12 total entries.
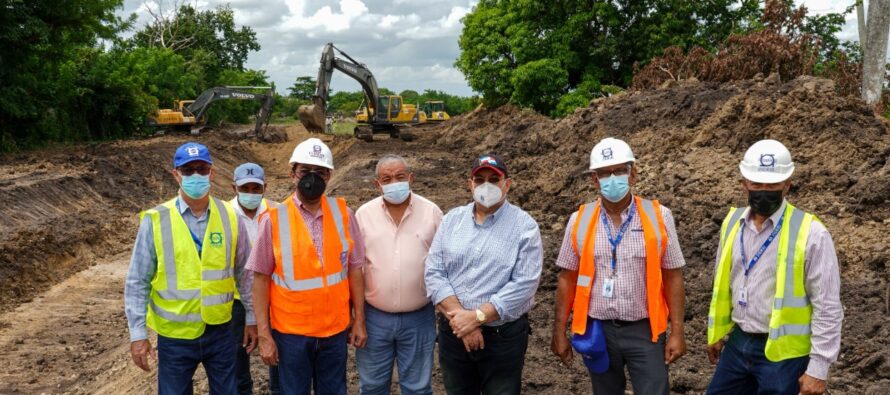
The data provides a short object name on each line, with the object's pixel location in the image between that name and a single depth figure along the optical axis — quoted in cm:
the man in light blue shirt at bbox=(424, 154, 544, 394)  371
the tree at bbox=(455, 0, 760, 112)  2367
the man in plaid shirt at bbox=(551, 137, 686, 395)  365
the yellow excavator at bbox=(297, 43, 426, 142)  2644
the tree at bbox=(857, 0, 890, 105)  1568
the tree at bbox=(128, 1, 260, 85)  5709
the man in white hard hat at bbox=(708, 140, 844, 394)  334
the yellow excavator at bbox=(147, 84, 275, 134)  3117
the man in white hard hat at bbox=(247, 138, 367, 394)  392
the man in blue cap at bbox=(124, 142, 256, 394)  392
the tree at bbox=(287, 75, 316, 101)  8044
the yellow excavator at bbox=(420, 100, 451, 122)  3678
